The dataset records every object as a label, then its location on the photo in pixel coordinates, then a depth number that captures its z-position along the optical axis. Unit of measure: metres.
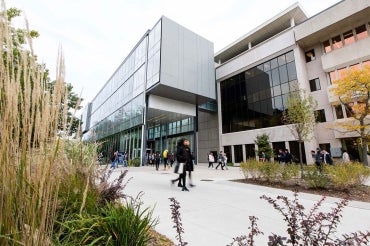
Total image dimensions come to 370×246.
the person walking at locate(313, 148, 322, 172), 12.31
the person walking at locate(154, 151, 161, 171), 16.84
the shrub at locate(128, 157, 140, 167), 22.02
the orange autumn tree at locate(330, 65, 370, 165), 15.15
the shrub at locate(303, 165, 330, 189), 7.02
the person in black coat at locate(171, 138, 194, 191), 7.13
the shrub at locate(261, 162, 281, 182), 8.35
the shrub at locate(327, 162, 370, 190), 6.52
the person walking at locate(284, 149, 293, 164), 15.13
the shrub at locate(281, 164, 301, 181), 8.06
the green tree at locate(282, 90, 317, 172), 10.77
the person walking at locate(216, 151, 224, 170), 18.27
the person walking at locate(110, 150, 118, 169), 17.28
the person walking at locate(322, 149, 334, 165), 13.31
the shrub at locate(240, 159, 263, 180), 8.88
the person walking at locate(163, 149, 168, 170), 17.01
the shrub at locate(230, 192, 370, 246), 1.23
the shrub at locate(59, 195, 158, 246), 2.07
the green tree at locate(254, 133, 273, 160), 19.38
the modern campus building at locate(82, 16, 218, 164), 22.08
